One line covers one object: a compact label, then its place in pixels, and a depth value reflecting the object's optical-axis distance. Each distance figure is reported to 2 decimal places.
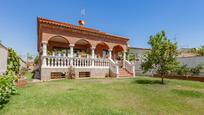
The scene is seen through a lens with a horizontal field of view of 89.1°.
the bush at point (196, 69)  11.71
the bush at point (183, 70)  12.38
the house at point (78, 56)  9.55
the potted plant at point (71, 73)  10.05
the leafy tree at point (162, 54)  7.94
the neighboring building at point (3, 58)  5.68
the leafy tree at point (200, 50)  16.43
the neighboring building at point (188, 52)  20.05
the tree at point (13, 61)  8.46
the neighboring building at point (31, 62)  22.87
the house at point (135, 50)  22.81
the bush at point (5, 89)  3.89
